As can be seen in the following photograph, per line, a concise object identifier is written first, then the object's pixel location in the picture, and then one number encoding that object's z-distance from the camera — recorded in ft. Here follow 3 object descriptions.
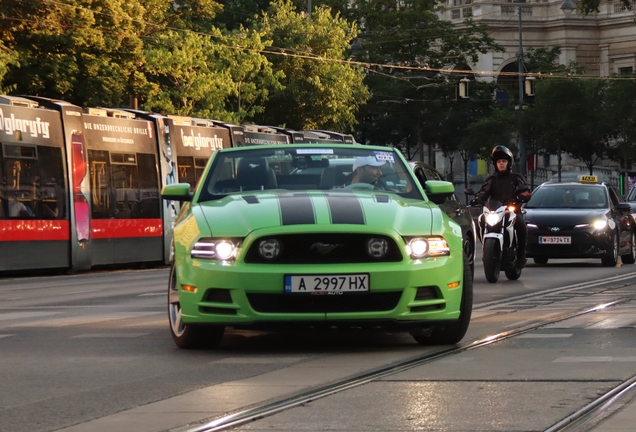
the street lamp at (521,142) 230.68
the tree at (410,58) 236.43
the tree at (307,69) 181.98
